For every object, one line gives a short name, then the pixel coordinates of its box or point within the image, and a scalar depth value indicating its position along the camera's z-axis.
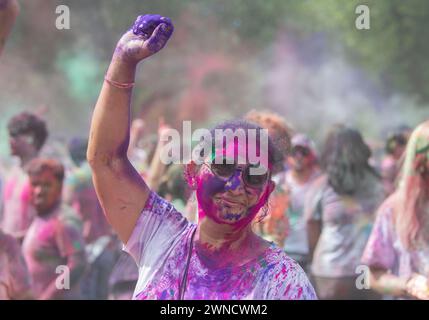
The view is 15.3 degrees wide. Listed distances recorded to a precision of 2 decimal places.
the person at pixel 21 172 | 12.19
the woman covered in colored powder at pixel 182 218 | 4.74
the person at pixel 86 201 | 13.07
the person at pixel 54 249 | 10.68
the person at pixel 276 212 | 8.94
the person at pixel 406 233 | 8.10
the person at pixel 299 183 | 11.87
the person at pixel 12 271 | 9.32
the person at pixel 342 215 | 11.71
